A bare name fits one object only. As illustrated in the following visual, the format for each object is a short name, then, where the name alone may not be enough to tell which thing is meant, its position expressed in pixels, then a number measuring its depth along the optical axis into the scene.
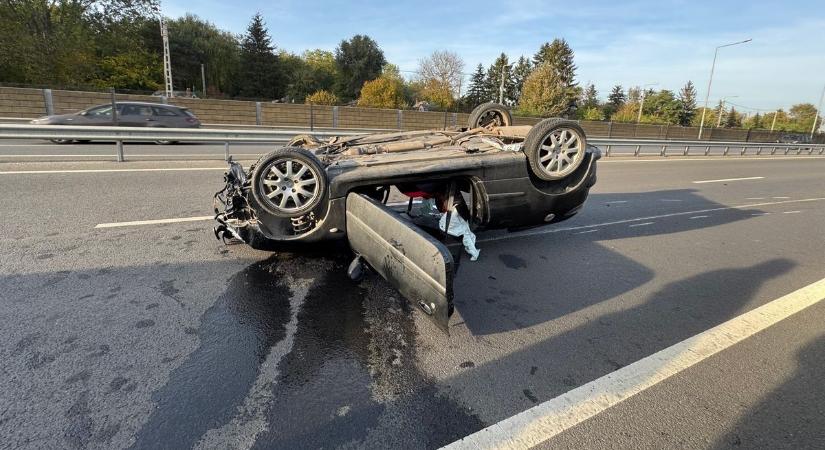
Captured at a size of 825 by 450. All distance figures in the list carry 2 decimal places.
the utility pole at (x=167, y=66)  36.19
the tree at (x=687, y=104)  66.12
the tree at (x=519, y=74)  77.81
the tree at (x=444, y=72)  61.03
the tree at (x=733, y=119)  74.79
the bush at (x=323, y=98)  36.88
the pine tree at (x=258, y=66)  56.19
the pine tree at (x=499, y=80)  75.56
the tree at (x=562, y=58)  67.00
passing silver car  12.95
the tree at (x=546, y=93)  45.28
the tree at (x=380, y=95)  39.50
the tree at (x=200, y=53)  54.84
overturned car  2.98
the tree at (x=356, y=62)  65.06
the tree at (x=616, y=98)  81.20
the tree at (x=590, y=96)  75.31
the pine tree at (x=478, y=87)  77.38
